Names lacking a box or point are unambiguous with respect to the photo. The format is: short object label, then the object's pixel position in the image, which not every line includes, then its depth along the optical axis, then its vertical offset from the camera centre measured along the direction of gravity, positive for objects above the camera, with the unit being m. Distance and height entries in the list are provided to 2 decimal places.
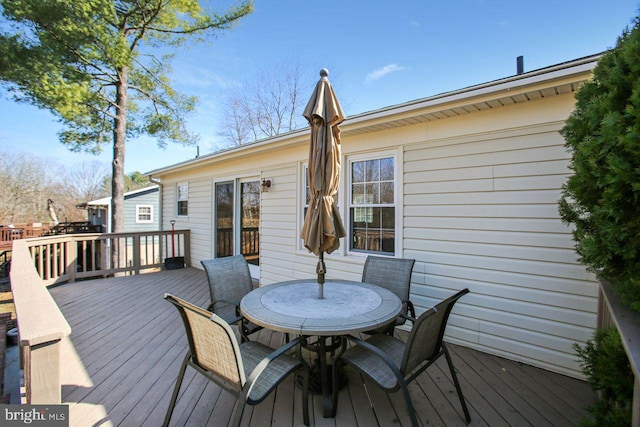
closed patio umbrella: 2.36 +0.34
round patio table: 1.90 -0.77
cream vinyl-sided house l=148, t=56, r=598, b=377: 2.64 +0.05
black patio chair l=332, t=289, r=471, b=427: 1.70 -1.02
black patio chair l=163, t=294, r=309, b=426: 1.59 -0.97
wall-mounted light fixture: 5.42 +0.54
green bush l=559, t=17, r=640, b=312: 1.25 +0.20
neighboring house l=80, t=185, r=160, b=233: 13.70 +0.17
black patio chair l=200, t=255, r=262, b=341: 2.74 -0.80
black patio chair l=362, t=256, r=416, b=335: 3.01 -0.70
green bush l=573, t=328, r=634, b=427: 1.34 -0.87
